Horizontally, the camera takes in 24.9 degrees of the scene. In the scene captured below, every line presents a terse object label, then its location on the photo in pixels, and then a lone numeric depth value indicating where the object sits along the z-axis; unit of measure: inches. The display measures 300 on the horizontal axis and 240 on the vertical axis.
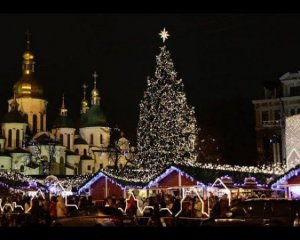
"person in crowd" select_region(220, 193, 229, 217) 848.3
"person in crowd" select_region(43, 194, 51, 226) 841.6
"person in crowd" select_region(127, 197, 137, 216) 978.1
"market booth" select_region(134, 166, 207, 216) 1061.1
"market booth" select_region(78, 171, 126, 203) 1411.4
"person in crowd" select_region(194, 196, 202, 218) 893.2
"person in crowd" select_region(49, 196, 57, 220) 936.8
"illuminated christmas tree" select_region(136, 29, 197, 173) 1565.0
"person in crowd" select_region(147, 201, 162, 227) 830.9
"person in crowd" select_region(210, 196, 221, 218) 846.0
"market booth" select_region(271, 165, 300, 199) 1002.1
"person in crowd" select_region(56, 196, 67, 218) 931.3
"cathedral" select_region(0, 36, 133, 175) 3388.3
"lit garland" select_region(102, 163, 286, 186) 1213.0
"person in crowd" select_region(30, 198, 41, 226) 876.9
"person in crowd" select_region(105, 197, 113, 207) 1020.3
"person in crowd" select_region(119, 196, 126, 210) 1061.5
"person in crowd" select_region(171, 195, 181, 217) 935.0
